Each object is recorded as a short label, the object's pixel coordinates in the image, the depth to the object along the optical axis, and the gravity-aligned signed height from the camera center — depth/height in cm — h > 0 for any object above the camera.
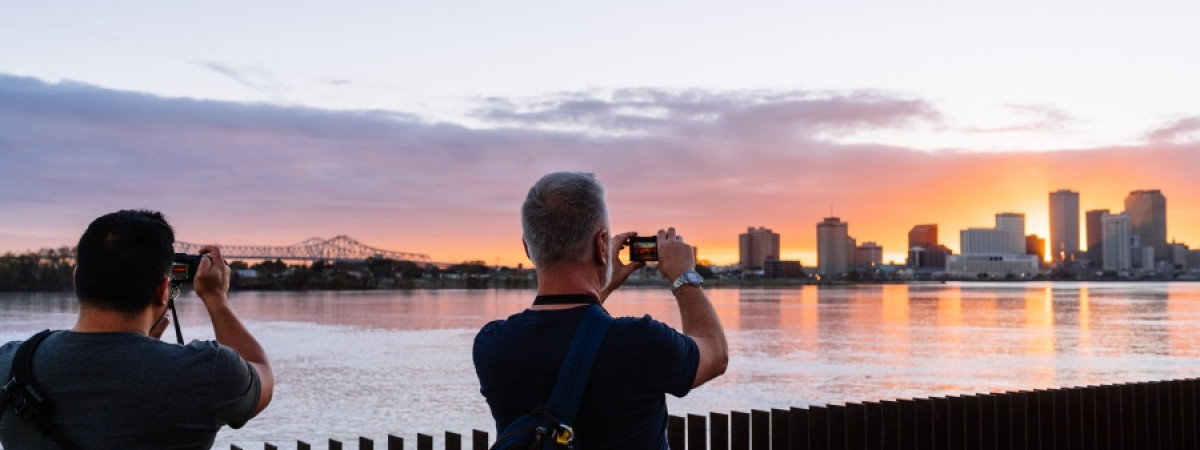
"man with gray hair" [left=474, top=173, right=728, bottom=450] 278 -20
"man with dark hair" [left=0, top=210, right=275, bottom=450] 269 -26
